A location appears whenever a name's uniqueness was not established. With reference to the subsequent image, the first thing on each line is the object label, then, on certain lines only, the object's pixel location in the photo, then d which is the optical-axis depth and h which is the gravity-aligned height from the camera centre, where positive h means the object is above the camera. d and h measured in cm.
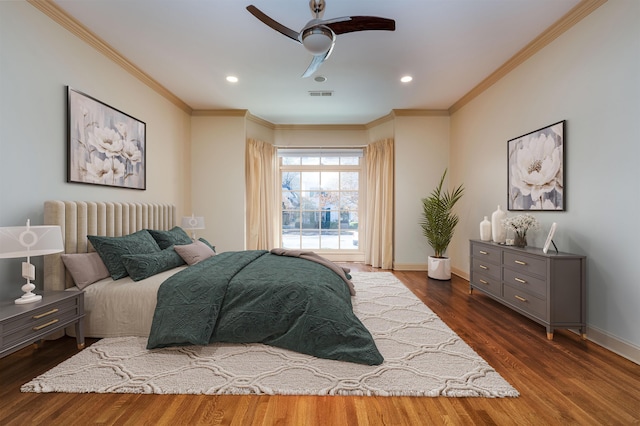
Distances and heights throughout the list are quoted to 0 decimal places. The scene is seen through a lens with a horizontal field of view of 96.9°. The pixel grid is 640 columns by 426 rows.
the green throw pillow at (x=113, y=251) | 252 -37
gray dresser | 238 -66
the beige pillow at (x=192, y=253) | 303 -47
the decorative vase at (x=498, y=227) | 330 -18
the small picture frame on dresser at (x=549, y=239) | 250 -24
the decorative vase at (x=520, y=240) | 294 -29
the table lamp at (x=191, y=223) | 416 -19
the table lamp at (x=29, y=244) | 180 -23
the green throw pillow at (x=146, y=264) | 248 -49
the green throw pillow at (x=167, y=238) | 321 -33
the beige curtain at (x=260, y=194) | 517 +30
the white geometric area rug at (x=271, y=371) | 171 -107
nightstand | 170 -73
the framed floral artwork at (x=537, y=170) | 269 +45
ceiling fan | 198 +134
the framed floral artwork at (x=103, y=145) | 265 +69
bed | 209 -69
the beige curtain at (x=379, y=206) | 521 +10
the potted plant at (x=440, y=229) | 441 -29
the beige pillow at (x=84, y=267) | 234 -50
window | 601 +14
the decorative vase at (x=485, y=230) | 355 -23
